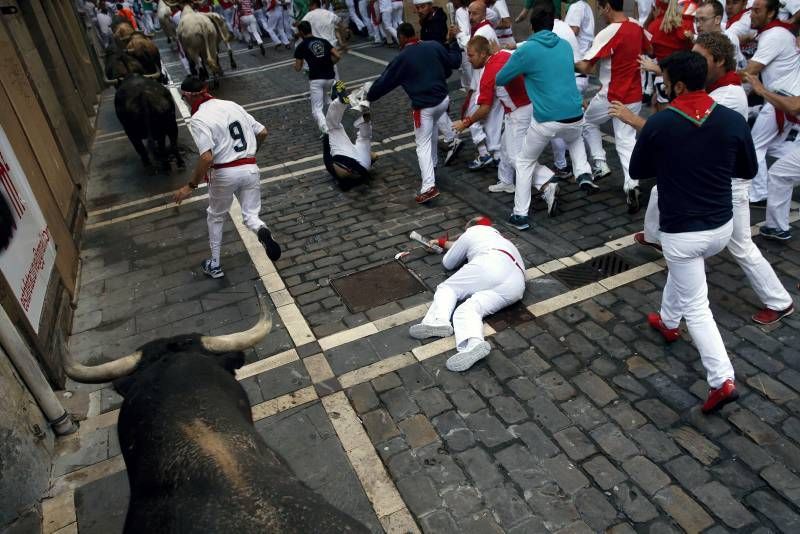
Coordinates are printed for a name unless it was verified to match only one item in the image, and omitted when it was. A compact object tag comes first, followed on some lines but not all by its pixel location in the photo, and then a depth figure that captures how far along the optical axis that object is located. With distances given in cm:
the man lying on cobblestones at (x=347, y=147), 891
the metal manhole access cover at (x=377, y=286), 640
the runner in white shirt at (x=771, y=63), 647
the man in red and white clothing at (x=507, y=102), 754
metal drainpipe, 457
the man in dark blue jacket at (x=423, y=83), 823
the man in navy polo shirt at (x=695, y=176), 419
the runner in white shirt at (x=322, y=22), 1190
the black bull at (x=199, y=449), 242
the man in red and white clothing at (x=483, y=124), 916
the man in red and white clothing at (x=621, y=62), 738
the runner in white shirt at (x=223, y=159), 632
